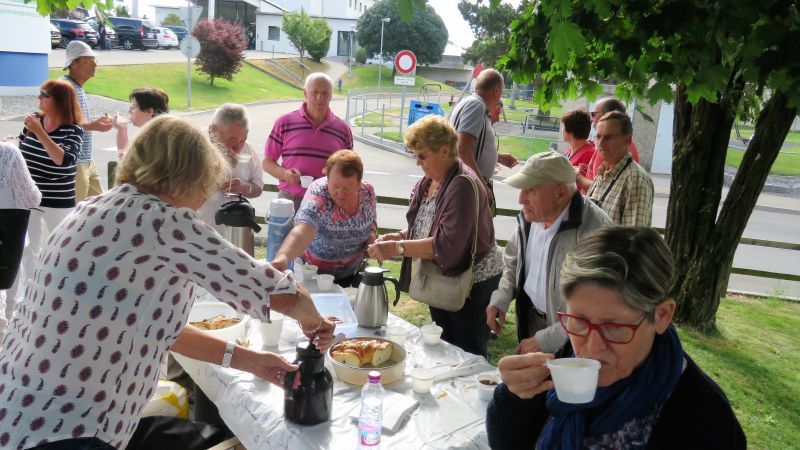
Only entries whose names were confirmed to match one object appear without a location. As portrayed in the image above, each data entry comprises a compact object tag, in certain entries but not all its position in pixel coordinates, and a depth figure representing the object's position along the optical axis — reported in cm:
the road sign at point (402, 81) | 1627
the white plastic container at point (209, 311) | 292
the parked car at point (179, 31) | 4572
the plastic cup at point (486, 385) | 228
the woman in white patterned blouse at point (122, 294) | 168
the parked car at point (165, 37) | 3943
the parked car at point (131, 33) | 3585
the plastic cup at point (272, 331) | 268
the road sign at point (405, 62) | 1421
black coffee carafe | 202
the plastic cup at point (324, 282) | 335
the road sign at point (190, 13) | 1391
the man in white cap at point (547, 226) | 270
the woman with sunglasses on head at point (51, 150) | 475
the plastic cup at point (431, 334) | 274
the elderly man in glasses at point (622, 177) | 407
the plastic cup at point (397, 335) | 268
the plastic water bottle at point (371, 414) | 192
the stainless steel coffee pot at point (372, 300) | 282
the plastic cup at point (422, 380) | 227
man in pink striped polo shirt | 504
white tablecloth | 200
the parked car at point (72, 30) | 3094
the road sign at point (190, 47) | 1862
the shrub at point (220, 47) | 2905
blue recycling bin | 1602
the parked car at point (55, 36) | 3053
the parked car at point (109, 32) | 3432
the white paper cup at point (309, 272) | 357
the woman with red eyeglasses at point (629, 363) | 155
